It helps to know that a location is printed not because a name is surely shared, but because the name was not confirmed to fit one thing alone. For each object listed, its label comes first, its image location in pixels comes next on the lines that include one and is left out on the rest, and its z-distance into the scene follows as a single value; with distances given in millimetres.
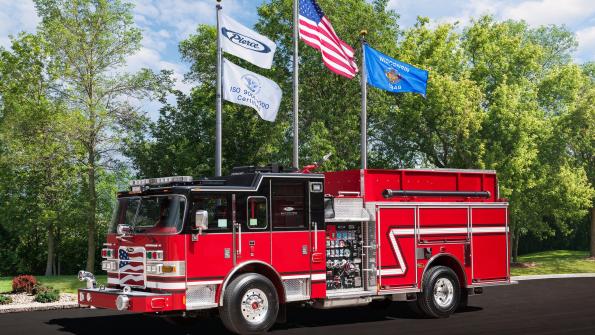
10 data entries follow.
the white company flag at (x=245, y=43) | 19422
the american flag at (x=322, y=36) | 20422
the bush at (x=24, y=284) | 18594
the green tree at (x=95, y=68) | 31812
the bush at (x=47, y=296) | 17516
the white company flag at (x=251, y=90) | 19156
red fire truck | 12000
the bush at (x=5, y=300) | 17141
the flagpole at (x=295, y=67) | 19891
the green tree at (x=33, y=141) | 30578
